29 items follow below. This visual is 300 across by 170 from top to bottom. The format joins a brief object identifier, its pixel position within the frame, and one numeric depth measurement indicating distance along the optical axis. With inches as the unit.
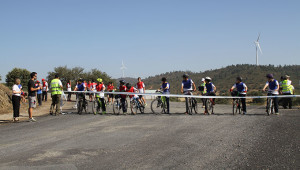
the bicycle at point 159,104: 639.1
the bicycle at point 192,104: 619.5
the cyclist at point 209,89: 632.4
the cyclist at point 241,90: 604.4
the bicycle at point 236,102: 609.0
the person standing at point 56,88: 608.7
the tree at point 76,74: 2610.7
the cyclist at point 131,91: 619.8
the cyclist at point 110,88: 793.6
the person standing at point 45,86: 948.1
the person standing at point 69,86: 981.5
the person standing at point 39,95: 880.3
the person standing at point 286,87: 727.7
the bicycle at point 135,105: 625.9
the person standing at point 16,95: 530.6
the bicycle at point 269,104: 598.1
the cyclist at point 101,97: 641.6
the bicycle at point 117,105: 629.9
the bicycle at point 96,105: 643.0
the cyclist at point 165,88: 636.7
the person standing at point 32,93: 550.5
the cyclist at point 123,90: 619.2
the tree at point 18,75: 2471.9
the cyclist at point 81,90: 648.4
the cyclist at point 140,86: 729.9
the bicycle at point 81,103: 653.3
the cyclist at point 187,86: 620.4
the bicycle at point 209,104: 614.9
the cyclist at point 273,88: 596.1
